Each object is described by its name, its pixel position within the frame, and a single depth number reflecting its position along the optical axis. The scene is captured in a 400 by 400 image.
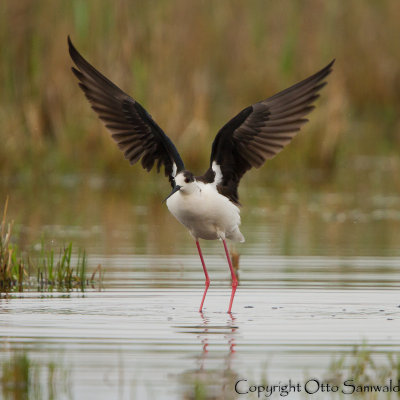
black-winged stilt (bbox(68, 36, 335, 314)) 17.92
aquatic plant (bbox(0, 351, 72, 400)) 10.68
